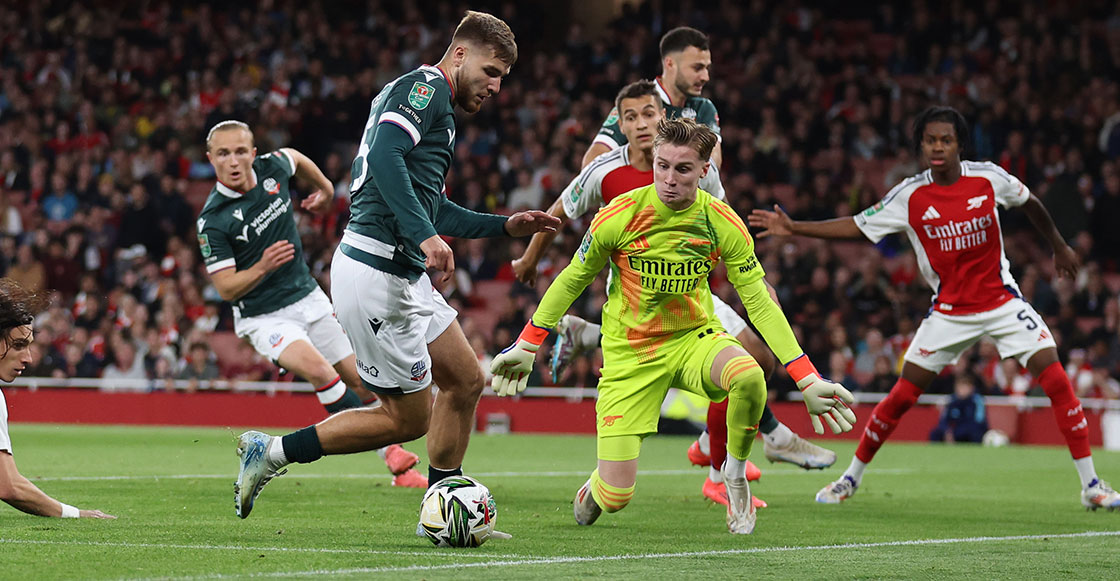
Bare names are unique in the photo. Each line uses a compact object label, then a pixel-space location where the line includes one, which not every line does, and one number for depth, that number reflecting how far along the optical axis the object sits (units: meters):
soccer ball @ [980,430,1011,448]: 33.91
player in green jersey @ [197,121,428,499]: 19.00
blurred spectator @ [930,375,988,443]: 34.16
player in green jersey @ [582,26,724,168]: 17.36
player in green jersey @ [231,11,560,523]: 12.77
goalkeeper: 13.39
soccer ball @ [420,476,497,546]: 11.90
